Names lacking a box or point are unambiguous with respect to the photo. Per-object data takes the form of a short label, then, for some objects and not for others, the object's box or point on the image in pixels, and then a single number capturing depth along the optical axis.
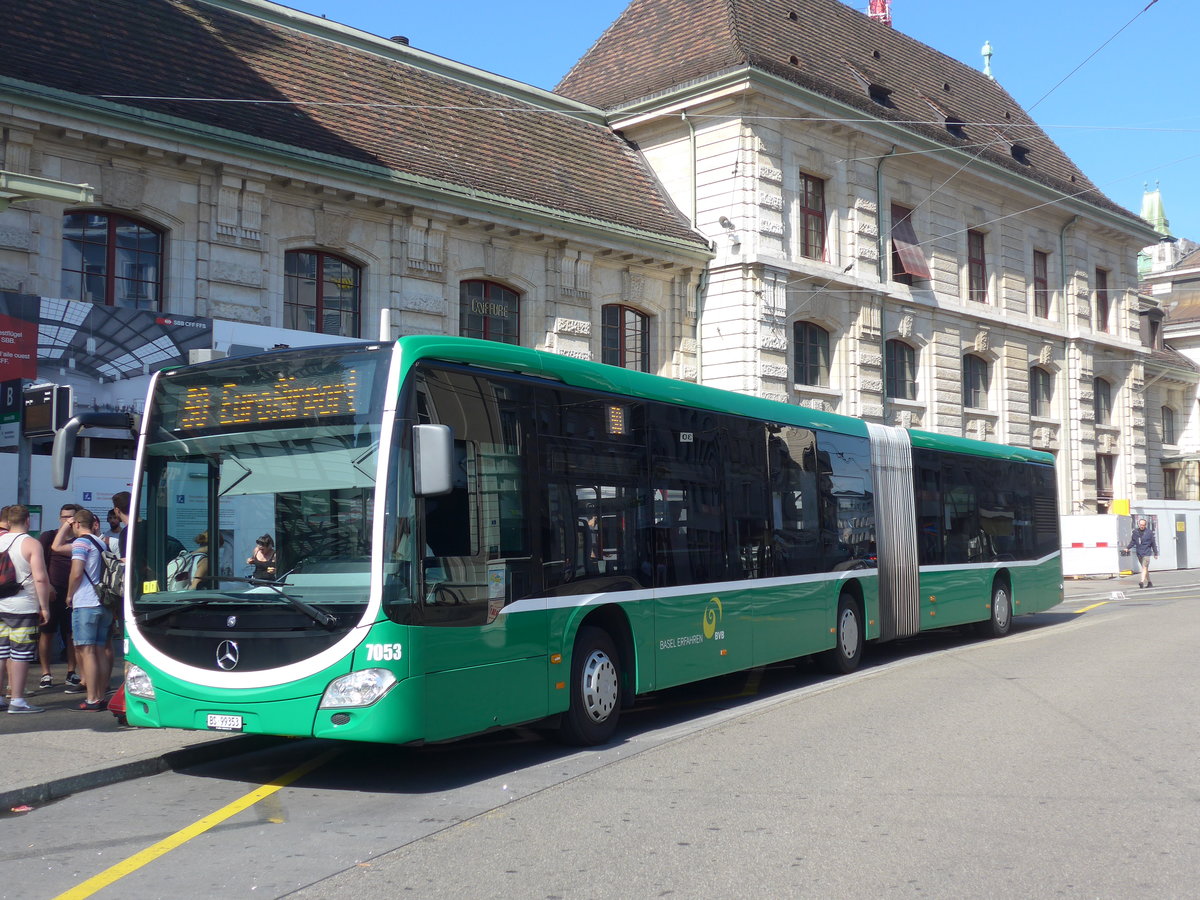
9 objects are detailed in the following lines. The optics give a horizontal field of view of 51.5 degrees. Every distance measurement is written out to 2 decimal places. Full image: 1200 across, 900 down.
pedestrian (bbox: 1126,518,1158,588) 30.67
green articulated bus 7.60
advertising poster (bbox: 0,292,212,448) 15.47
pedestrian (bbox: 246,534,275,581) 7.84
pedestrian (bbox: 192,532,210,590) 8.12
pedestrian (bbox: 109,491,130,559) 12.16
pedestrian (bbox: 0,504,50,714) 9.90
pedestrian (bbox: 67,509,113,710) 10.04
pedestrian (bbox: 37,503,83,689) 11.56
